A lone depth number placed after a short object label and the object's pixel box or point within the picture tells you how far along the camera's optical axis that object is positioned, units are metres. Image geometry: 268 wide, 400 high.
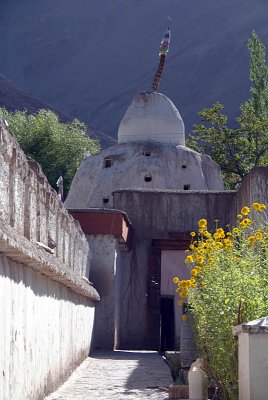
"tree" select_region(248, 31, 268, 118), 45.97
